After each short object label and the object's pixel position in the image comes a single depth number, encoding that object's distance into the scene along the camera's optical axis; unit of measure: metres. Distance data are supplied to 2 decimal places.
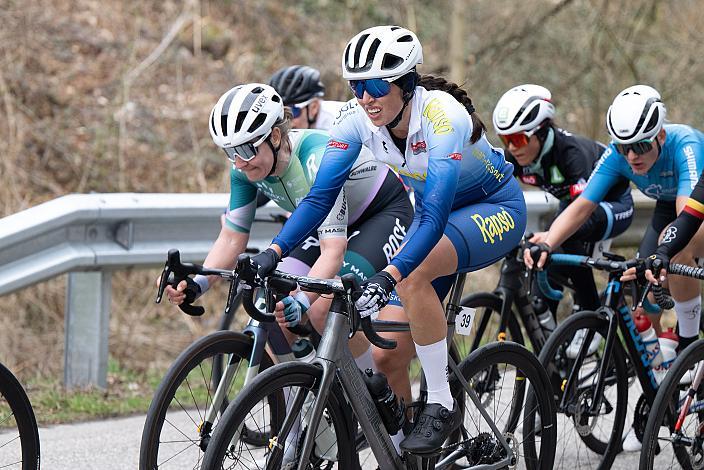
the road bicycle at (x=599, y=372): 11.53
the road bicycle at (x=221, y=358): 8.87
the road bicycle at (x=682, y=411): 10.63
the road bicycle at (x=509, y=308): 12.76
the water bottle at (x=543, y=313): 13.84
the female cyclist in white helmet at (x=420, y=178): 9.09
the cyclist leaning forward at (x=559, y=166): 13.54
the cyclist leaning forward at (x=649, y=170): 12.16
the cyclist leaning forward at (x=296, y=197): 10.03
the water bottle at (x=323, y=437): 8.49
